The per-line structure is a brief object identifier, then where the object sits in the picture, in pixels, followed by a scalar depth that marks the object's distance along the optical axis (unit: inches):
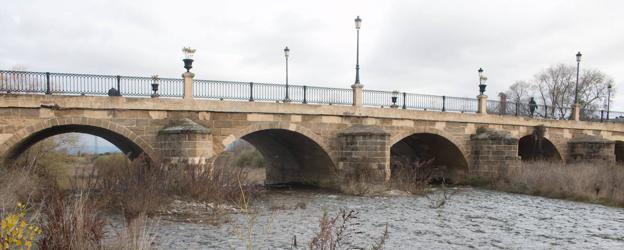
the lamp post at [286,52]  824.6
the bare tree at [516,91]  2066.9
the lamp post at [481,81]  831.7
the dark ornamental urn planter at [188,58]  559.2
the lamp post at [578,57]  966.4
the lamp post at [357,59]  674.2
